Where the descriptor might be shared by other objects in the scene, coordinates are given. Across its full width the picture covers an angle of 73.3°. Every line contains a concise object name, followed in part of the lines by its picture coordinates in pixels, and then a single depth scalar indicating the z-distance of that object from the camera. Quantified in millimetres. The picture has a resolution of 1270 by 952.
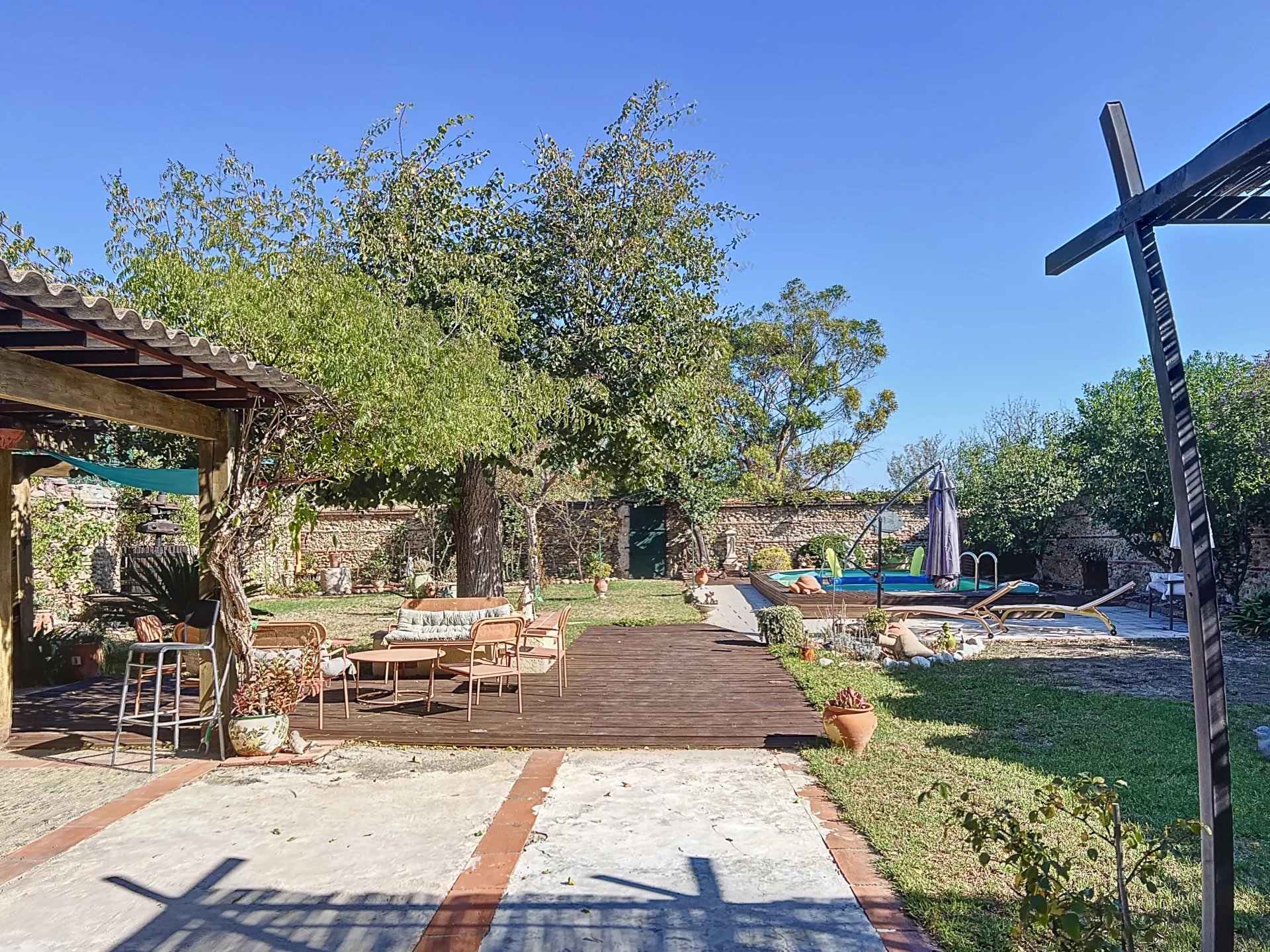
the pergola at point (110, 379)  3604
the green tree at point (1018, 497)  18359
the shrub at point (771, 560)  21250
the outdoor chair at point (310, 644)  6777
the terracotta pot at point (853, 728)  5582
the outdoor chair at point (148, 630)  7055
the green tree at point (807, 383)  30719
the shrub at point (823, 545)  21375
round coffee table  6832
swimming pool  18719
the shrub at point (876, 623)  10352
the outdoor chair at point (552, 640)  7895
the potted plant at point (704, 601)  15016
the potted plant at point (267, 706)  5652
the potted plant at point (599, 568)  20655
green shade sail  8609
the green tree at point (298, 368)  5801
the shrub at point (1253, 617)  10656
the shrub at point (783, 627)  10648
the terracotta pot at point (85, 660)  9070
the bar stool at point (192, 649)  5504
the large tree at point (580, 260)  9805
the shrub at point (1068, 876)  2391
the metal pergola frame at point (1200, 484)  2312
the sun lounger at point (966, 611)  11602
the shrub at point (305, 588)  18891
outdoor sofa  8570
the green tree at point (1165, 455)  12625
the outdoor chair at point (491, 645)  6852
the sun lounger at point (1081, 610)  10898
